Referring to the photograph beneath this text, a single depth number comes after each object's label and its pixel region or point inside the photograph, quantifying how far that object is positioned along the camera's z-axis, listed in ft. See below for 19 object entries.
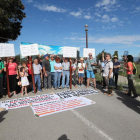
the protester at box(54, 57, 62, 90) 21.47
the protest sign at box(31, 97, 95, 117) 12.19
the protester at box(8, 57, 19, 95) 18.02
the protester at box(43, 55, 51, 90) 20.70
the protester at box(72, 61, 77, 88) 25.68
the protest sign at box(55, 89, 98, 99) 17.61
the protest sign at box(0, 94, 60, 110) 14.07
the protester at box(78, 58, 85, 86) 24.36
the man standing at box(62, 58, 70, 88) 22.38
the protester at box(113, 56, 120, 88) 21.35
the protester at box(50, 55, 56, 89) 21.76
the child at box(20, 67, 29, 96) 18.38
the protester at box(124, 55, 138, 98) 15.74
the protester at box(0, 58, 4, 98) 17.29
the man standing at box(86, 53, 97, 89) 21.50
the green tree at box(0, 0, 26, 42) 35.60
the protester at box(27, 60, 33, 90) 20.56
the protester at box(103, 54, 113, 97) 16.66
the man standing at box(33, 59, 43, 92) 19.66
